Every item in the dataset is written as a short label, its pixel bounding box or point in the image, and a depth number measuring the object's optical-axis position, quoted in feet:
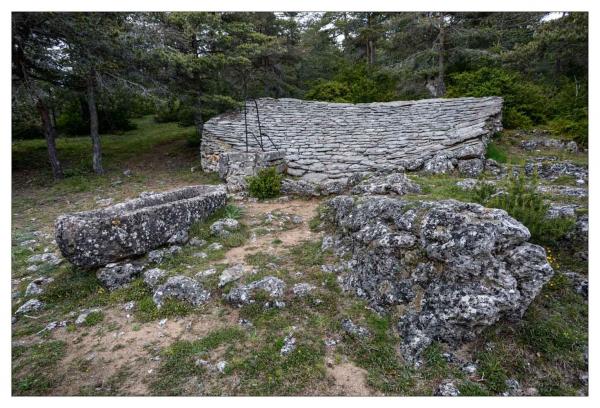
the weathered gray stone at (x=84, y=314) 14.65
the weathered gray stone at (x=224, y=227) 21.51
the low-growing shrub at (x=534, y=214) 14.97
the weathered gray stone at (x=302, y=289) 15.51
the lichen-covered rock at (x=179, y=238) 19.69
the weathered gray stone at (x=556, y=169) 25.66
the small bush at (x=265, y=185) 29.45
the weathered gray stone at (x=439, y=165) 28.66
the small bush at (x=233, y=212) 24.03
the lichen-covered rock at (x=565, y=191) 19.17
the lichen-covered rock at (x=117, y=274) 16.79
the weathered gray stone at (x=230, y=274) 16.23
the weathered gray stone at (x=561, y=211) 15.96
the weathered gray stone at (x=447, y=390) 10.98
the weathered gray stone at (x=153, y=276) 16.59
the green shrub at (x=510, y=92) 42.83
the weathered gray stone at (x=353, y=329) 13.25
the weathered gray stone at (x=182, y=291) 15.52
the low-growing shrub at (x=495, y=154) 31.87
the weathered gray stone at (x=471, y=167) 28.43
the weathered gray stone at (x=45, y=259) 19.64
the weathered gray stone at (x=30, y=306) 15.47
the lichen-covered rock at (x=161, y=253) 18.40
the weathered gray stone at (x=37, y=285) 16.74
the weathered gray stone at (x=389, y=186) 21.33
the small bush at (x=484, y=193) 17.67
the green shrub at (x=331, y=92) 58.59
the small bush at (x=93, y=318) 14.55
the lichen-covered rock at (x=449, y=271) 12.42
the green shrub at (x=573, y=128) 34.86
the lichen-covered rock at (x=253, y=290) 15.28
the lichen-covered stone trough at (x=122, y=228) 16.44
